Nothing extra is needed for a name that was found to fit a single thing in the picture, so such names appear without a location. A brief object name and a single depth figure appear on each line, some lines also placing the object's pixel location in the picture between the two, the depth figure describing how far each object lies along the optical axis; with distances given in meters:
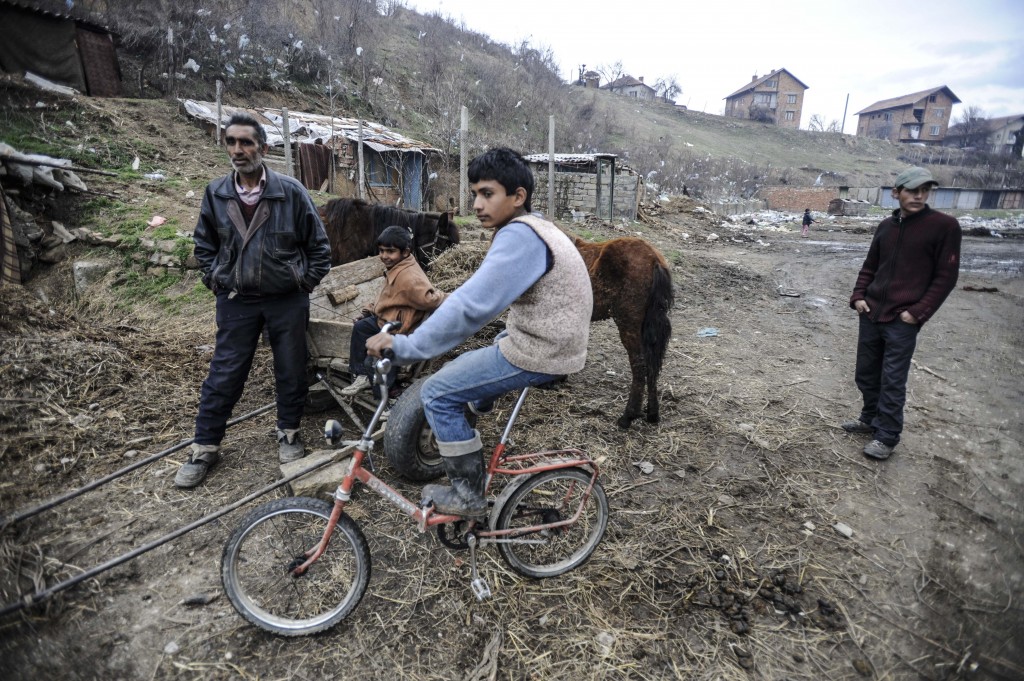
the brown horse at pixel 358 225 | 6.57
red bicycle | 2.24
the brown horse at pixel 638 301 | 4.41
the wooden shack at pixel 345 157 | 14.17
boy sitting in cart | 3.71
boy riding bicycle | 1.96
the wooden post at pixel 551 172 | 13.31
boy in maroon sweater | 3.59
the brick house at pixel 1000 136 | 46.78
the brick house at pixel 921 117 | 60.28
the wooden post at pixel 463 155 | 12.68
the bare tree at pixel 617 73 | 61.14
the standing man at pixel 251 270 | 3.21
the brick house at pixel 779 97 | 63.47
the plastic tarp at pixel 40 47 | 13.93
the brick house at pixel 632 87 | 61.47
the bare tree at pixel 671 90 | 62.22
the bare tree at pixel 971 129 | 54.28
